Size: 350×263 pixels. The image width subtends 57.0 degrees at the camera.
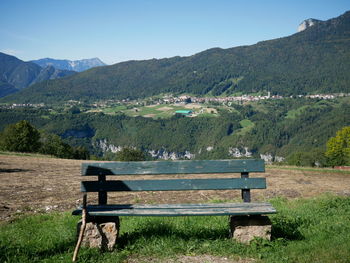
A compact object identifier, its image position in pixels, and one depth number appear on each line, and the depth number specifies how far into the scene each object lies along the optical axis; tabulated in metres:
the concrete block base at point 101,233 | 5.29
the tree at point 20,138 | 54.47
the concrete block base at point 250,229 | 5.52
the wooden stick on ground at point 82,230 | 4.74
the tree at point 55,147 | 65.19
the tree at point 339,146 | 63.62
